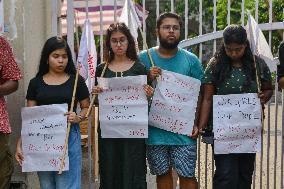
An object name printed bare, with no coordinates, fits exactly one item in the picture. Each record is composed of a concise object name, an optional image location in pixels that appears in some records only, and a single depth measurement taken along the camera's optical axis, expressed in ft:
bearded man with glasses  14.99
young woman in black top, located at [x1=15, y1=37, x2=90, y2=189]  14.40
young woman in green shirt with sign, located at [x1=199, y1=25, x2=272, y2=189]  14.67
